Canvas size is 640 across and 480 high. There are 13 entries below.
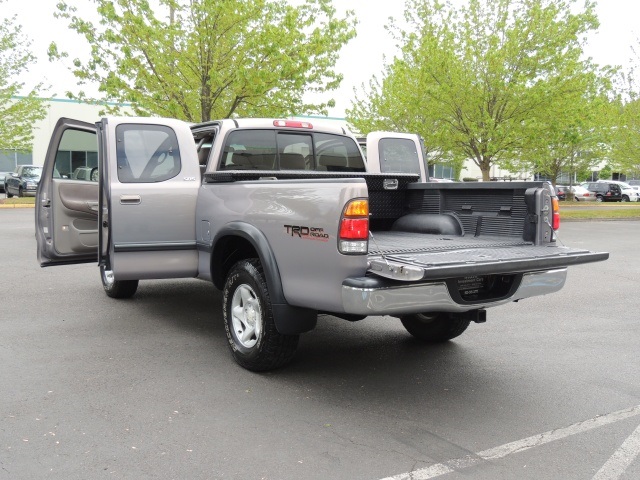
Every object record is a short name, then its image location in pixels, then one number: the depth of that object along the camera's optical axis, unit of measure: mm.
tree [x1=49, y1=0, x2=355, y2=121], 16547
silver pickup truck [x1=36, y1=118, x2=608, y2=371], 3996
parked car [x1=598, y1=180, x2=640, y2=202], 47281
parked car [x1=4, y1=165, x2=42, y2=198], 29728
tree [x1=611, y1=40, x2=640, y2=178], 28922
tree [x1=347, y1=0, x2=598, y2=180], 21656
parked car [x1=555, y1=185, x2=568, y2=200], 42688
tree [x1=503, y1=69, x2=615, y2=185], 21797
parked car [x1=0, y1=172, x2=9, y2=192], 36084
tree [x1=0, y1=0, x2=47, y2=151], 26719
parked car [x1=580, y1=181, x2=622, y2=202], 45750
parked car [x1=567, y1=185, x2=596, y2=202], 43188
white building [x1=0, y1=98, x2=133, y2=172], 41306
